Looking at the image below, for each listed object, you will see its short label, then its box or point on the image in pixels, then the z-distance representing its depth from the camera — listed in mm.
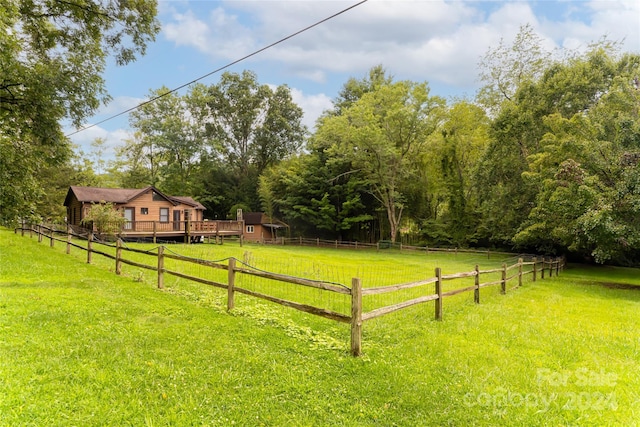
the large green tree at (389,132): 29078
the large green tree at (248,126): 44156
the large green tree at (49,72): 9117
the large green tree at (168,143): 40531
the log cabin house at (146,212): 21656
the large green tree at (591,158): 12297
